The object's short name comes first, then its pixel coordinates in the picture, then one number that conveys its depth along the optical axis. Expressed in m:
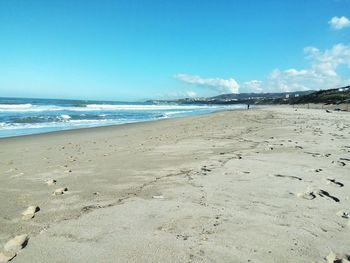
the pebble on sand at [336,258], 2.58
